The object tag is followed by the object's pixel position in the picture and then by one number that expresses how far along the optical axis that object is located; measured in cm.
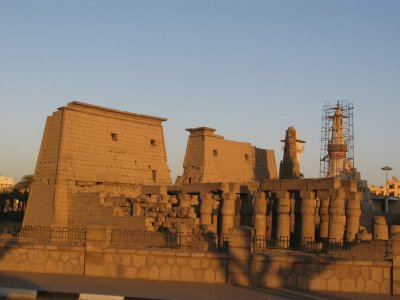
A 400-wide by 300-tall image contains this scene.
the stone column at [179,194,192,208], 3024
